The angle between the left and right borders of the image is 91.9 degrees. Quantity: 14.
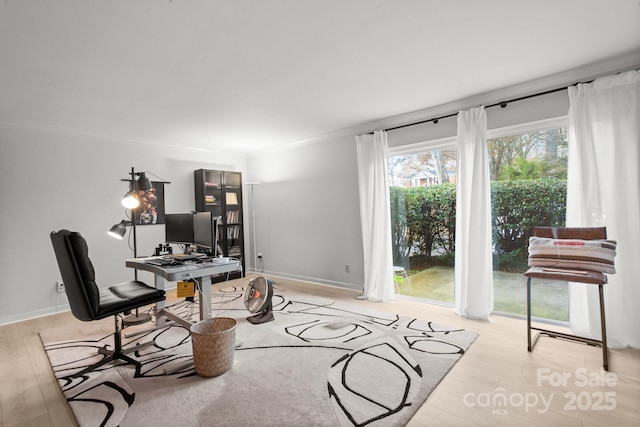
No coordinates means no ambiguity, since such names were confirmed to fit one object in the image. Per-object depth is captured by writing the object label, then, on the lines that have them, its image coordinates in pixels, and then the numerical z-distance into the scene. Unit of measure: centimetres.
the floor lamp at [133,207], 307
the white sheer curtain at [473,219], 325
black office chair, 211
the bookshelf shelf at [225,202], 530
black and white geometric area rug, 181
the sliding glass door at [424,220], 384
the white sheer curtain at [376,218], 408
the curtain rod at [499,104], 295
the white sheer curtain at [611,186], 253
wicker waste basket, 221
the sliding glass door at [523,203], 309
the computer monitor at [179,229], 324
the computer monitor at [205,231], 296
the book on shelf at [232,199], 565
